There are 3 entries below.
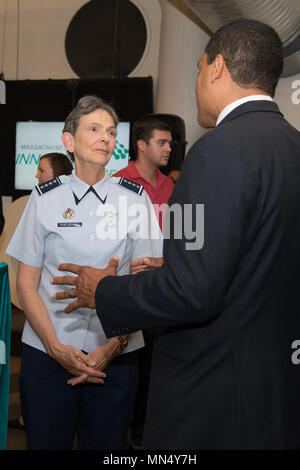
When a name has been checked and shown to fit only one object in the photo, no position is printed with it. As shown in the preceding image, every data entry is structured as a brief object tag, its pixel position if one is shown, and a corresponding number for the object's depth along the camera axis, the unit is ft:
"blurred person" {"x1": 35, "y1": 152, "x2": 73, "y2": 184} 9.36
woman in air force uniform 5.22
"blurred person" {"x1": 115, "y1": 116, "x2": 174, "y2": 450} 9.29
